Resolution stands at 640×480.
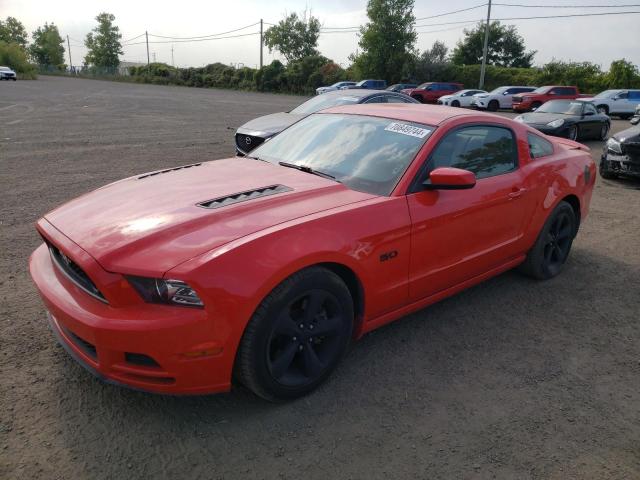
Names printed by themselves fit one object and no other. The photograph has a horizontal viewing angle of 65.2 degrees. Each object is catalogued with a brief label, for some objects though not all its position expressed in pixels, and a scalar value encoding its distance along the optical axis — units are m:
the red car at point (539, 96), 26.92
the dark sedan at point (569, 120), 13.92
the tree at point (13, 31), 105.53
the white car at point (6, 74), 52.00
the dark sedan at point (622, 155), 8.71
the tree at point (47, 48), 105.69
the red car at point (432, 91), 33.28
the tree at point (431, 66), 48.06
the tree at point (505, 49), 64.50
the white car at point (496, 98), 29.47
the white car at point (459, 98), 30.83
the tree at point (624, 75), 38.06
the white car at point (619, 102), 26.19
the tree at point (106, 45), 100.69
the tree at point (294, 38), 71.25
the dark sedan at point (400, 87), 36.59
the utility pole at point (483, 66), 41.09
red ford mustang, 2.29
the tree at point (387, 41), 52.75
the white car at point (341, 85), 37.60
